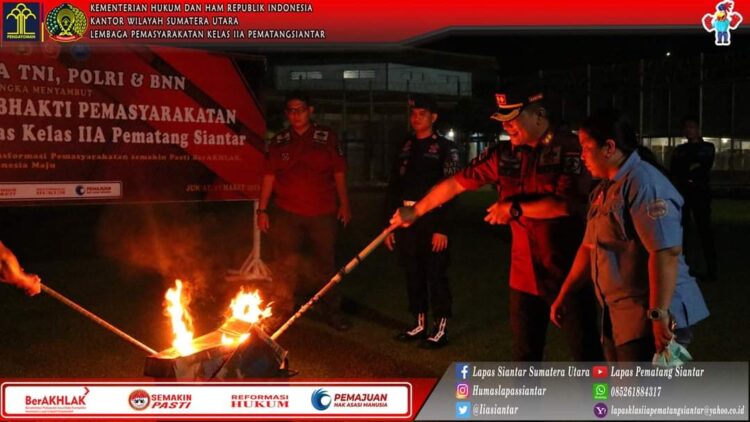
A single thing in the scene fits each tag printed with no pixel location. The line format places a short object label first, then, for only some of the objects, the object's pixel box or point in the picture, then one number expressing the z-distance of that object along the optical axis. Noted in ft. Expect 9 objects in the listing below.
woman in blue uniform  9.43
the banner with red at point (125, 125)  23.90
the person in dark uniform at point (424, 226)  18.60
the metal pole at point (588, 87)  82.28
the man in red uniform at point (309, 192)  20.65
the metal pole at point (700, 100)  79.90
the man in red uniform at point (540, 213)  12.32
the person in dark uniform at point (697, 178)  27.68
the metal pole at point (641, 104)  79.92
